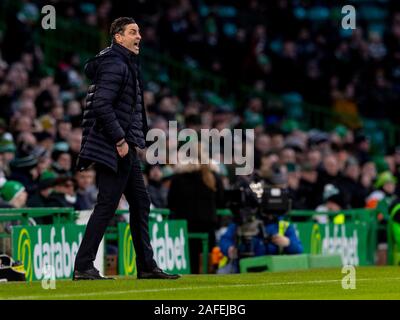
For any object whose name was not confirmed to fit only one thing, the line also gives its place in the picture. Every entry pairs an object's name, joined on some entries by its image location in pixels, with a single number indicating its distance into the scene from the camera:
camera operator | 17.00
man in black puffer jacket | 12.55
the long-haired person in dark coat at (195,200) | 19.00
